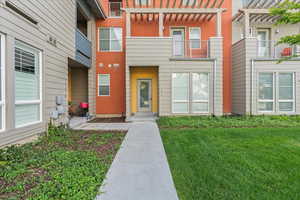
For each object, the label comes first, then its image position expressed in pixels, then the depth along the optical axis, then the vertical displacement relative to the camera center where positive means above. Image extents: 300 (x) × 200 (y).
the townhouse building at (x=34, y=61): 3.20 +1.11
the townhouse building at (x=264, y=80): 7.38 +0.99
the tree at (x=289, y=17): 3.16 +1.97
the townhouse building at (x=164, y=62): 7.19 +2.06
